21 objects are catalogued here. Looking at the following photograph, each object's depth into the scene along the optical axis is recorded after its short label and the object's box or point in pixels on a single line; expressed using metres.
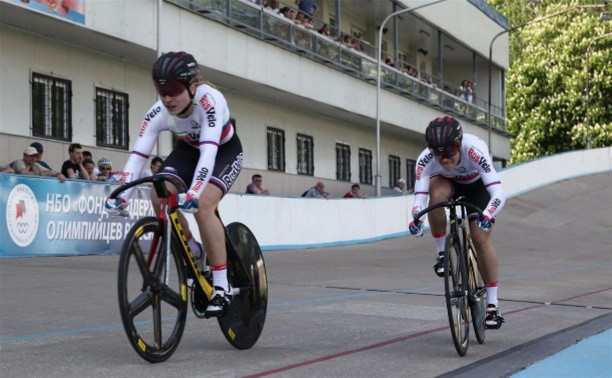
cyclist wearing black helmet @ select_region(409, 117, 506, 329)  6.88
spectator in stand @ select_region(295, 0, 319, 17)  29.08
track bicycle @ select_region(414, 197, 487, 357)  6.55
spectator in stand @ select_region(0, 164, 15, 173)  14.48
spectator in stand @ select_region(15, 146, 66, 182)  14.84
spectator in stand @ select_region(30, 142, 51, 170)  15.30
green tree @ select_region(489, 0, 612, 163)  57.88
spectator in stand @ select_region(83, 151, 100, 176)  16.70
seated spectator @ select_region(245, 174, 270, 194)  21.08
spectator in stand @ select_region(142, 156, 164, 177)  17.14
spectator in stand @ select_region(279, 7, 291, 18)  26.71
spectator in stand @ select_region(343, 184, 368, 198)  25.63
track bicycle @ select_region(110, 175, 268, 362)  5.45
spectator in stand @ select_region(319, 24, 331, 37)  29.78
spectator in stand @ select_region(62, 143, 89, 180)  15.85
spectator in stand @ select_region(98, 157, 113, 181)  17.05
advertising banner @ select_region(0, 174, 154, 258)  14.05
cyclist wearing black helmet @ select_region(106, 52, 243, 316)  5.86
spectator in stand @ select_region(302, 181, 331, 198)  23.78
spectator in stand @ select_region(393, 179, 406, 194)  29.86
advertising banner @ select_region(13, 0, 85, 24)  17.27
